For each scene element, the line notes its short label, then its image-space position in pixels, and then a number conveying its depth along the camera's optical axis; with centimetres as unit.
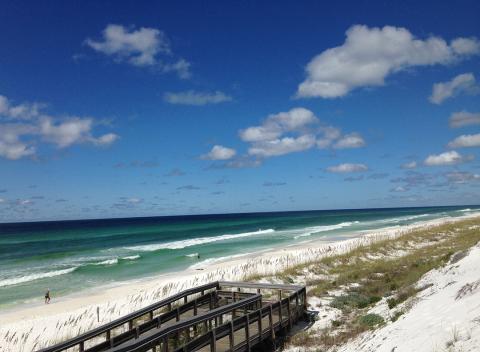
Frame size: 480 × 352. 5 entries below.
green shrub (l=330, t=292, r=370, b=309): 1622
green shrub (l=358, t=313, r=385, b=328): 1260
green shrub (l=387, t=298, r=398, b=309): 1371
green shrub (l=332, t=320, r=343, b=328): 1403
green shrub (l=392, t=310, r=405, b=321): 1145
